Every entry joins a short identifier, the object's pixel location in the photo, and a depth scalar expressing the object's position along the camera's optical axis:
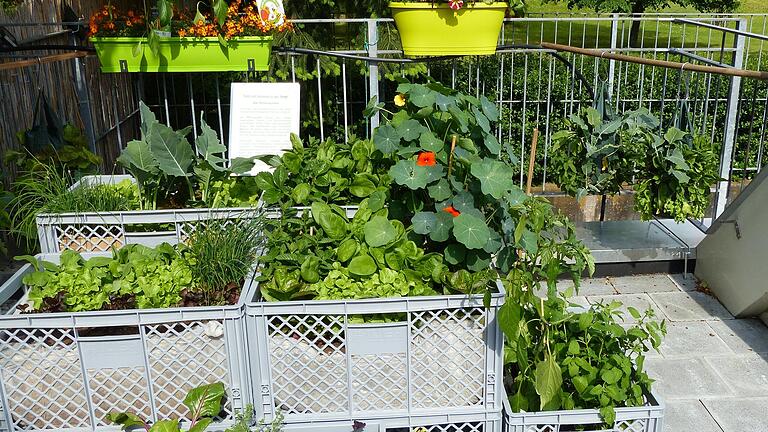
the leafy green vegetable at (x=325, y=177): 2.67
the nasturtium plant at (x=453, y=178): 2.18
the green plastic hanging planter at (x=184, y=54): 3.16
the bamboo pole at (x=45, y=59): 2.95
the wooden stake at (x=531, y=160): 2.78
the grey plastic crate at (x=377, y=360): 2.01
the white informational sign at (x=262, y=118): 3.30
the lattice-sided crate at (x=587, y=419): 2.12
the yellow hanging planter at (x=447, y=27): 2.97
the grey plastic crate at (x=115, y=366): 1.94
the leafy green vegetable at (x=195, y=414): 1.93
